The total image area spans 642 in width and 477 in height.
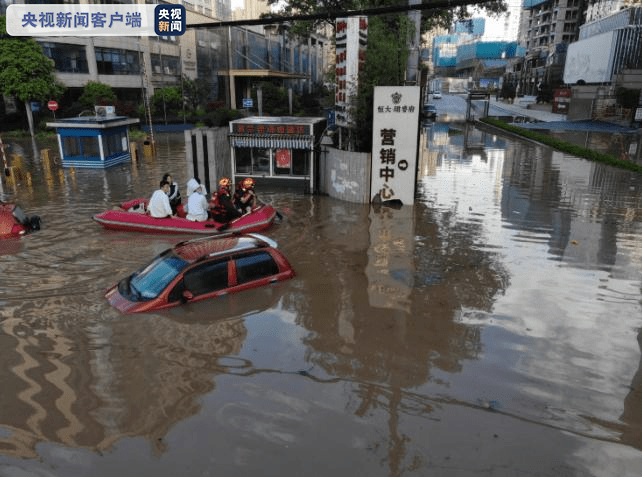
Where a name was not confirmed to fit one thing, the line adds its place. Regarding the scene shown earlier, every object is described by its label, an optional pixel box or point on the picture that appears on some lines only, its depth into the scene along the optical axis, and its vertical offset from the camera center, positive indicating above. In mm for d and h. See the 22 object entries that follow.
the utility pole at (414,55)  18859 +1412
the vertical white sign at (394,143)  16984 -1700
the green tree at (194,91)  53438 -9
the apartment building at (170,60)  46031 +3323
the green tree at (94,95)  43188 -361
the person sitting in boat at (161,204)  13984 -3094
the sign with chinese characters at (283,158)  20016 -2591
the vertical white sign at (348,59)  17375 +1165
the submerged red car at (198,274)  9000 -3392
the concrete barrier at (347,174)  17969 -2947
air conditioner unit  27047 -1080
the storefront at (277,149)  19172 -2222
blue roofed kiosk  25906 -2584
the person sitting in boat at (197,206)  13938 -3171
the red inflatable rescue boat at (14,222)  13664 -3619
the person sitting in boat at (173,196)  15023 -3124
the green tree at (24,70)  37938 +1497
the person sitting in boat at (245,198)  14752 -3064
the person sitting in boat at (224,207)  14062 -3204
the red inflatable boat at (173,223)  14031 -3655
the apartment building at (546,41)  80750 +11112
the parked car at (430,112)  54412 -2036
